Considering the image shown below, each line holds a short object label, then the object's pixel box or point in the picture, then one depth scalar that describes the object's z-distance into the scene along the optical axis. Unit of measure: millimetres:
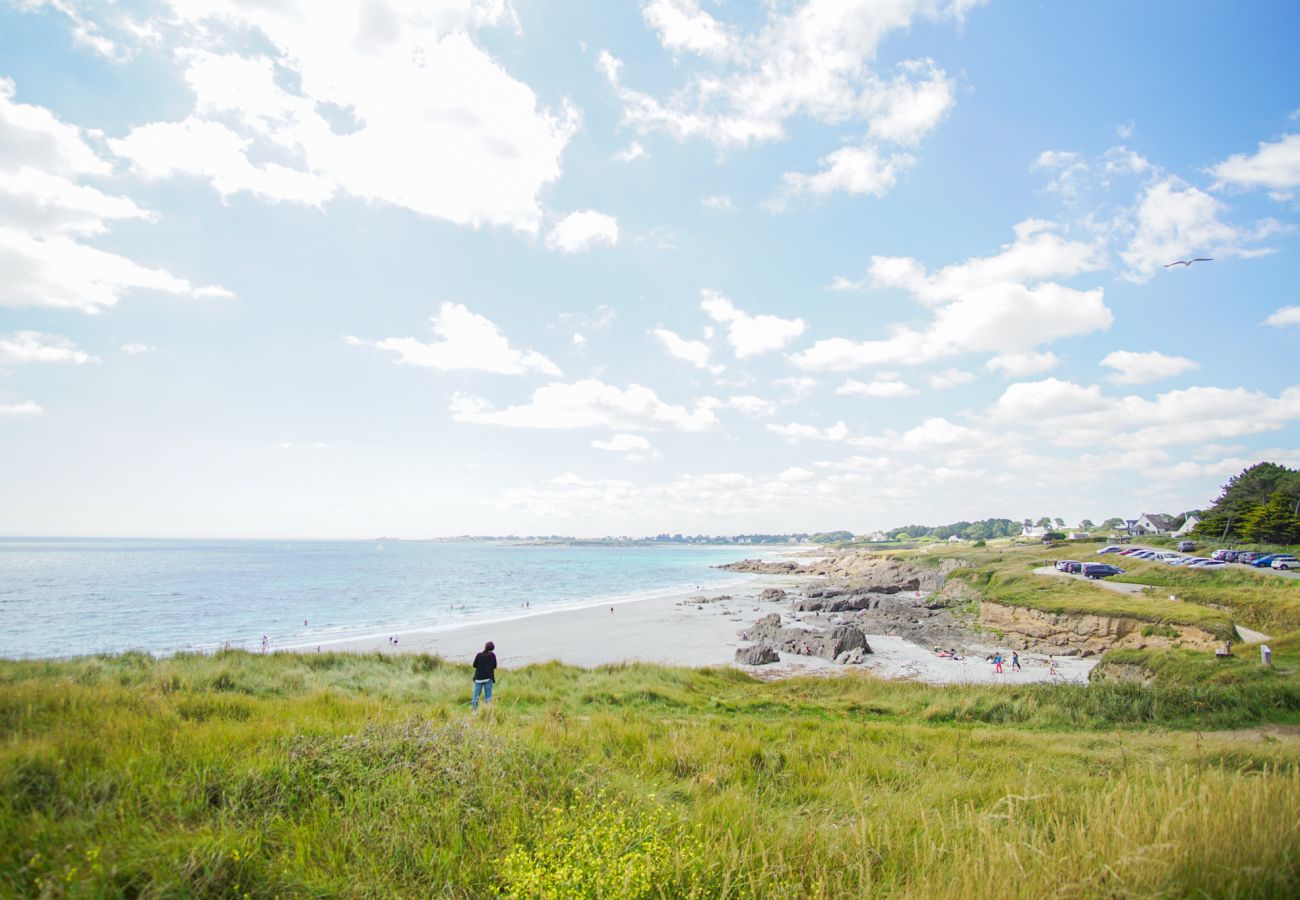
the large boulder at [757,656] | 29619
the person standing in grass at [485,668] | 14836
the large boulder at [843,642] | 32125
